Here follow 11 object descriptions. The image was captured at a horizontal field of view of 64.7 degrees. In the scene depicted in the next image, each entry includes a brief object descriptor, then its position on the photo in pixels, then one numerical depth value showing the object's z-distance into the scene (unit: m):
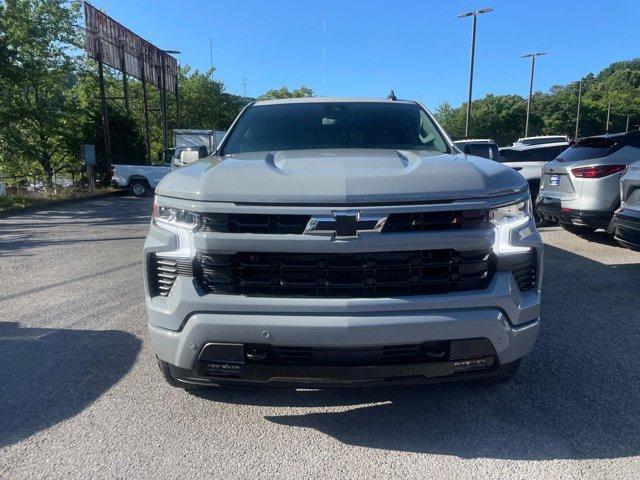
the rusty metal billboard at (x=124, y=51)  21.36
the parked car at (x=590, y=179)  7.33
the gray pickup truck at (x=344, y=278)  2.40
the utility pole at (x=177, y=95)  32.91
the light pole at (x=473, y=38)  25.62
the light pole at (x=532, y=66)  38.47
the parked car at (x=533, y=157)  10.84
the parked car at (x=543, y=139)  21.33
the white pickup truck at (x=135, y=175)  20.53
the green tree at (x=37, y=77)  17.43
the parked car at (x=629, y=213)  5.21
